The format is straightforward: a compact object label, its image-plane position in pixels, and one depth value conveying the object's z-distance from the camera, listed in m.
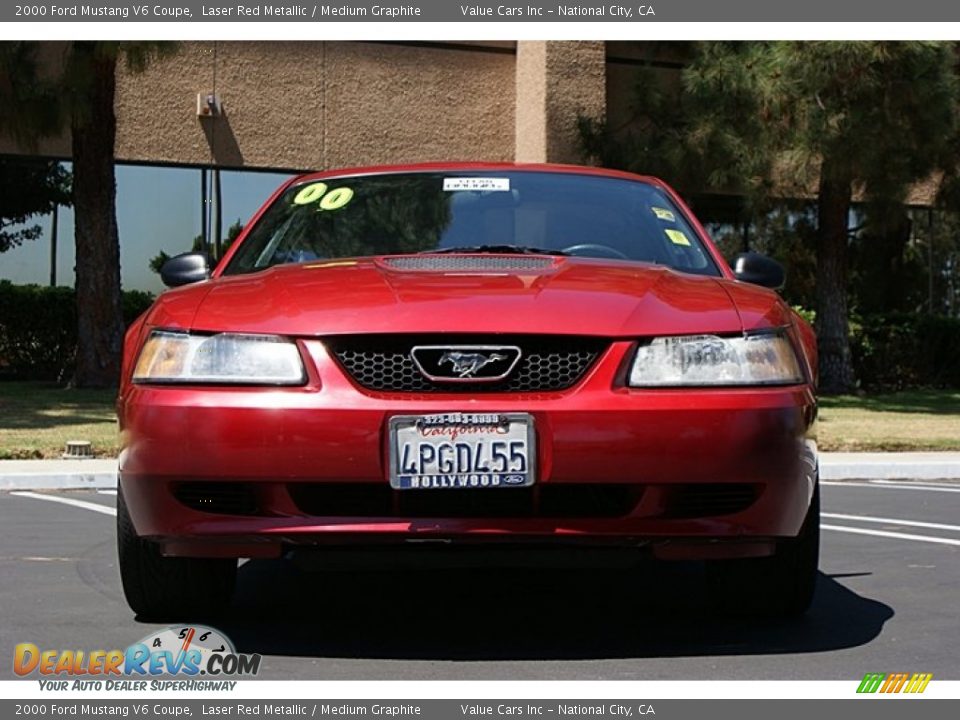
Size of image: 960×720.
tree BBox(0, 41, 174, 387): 16.67
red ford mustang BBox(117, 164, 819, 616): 4.26
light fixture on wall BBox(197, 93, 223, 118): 21.70
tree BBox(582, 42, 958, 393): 17.61
